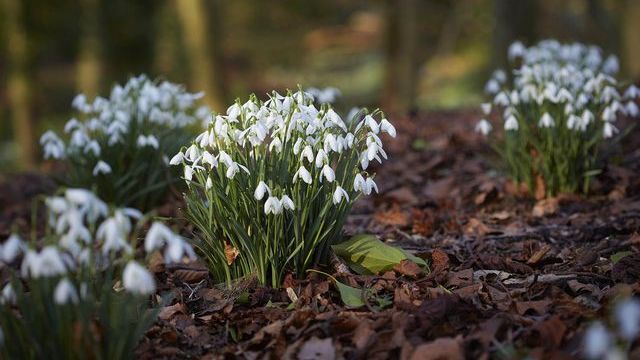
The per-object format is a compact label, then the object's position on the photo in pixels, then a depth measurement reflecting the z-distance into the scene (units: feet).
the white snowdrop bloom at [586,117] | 11.97
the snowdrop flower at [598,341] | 4.86
